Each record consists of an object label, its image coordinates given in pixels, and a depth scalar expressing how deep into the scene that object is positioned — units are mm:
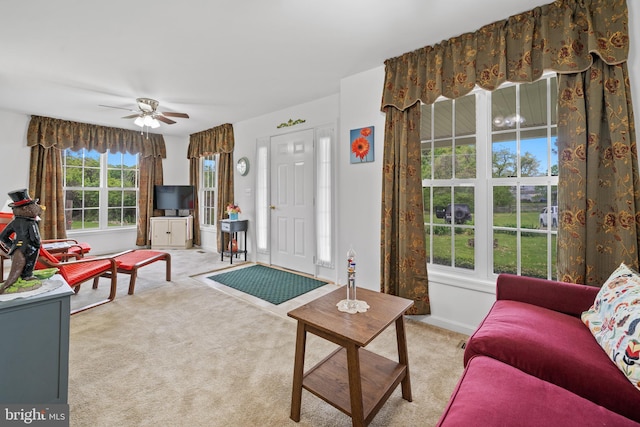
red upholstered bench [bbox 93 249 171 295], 3254
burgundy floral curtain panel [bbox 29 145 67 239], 4547
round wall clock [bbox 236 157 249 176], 4973
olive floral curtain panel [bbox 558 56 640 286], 1726
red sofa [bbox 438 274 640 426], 906
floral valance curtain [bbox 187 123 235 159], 5223
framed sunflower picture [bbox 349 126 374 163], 2951
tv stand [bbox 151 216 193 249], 5723
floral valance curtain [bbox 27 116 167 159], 4586
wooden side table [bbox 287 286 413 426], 1276
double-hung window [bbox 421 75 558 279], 2207
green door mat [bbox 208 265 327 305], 3330
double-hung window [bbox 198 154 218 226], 5832
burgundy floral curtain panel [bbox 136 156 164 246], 5820
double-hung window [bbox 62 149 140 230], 5156
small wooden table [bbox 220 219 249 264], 4727
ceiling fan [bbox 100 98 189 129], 3631
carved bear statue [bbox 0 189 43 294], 1426
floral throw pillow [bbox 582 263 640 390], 1036
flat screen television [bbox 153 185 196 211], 5859
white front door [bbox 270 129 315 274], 4082
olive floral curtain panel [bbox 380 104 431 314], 2549
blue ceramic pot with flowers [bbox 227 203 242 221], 4941
